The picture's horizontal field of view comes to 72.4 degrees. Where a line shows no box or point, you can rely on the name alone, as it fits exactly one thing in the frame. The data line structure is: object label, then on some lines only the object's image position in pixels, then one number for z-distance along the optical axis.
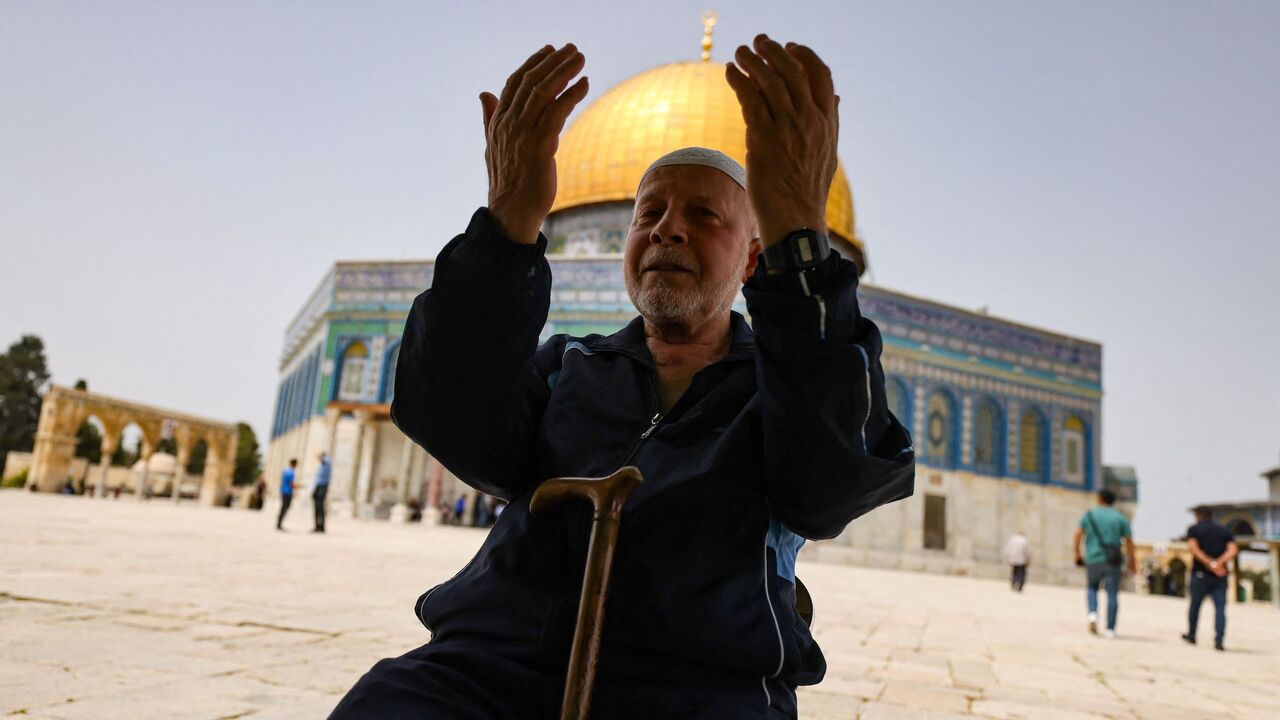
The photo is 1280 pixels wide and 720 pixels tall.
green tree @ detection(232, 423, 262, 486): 43.53
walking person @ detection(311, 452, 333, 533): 11.57
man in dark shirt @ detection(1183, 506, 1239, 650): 7.07
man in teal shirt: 7.31
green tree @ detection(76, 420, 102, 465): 37.94
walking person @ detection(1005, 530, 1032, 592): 14.84
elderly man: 1.15
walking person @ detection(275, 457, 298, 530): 12.41
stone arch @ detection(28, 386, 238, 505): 22.00
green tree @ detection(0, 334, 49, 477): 38.94
